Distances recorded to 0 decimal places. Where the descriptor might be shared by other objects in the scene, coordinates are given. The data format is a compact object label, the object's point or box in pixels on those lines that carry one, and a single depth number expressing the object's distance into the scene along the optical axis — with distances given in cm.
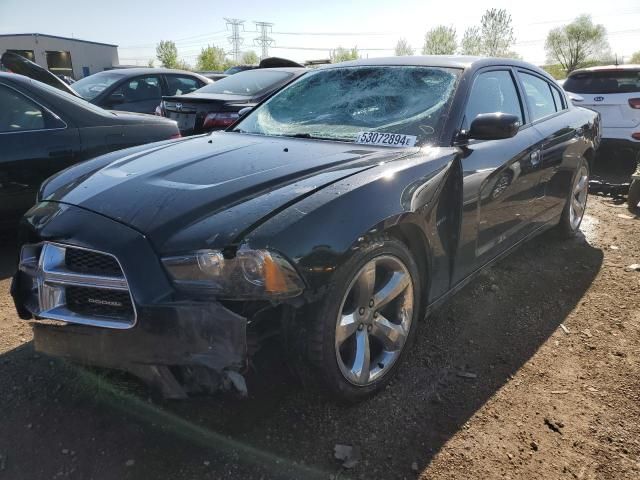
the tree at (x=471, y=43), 5422
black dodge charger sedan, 192
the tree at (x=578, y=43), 5750
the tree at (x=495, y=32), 5319
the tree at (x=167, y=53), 7650
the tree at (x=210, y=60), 7188
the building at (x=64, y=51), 4547
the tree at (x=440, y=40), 5669
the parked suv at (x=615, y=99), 741
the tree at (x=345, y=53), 6462
